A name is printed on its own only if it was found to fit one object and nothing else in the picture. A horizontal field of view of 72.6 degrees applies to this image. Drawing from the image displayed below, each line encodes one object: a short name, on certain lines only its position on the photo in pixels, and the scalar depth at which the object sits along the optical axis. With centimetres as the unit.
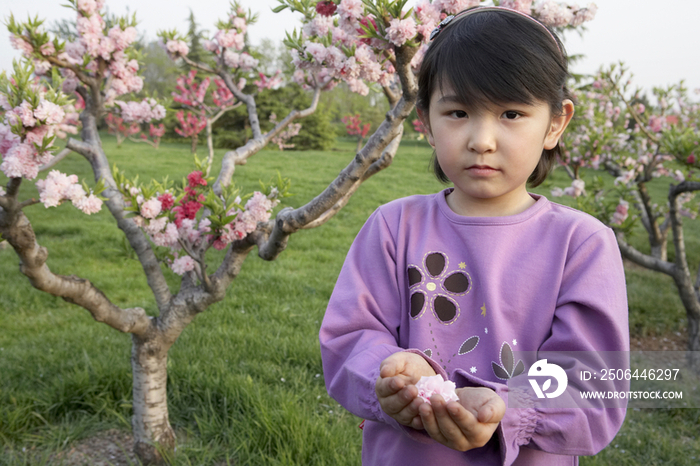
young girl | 95
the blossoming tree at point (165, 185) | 174
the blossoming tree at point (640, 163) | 364
